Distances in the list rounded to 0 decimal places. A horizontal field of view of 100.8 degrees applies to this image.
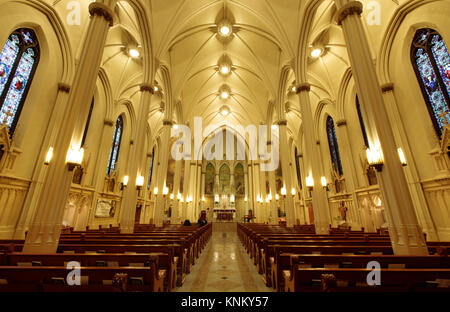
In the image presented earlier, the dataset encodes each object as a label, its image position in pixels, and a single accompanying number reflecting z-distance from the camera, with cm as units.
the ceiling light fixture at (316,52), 1232
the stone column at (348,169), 1238
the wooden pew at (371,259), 283
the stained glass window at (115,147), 1508
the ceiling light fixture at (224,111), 2470
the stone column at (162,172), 1146
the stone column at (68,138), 408
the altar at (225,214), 2750
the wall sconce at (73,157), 468
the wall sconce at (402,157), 798
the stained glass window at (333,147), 1508
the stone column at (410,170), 787
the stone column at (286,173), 1148
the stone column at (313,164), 767
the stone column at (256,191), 2145
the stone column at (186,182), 1830
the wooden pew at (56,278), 205
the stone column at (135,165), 755
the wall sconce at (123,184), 1514
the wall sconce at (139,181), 894
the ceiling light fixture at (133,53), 1238
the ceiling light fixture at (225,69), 1742
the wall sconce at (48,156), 827
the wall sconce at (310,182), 855
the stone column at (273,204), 1611
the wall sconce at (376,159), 467
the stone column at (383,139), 400
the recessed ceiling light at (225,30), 1314
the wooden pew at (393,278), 211
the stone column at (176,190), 1501
